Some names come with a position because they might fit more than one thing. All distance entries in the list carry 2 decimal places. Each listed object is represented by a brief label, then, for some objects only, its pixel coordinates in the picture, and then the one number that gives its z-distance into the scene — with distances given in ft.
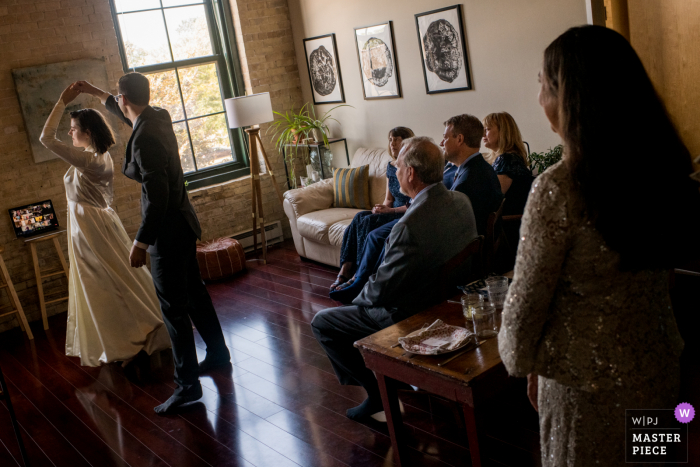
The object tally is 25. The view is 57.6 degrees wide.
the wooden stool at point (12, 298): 17.10
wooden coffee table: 6.89
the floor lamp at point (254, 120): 19.70
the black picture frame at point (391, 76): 19.24
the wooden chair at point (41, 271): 17.74
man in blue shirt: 11.76
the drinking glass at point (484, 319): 7.62
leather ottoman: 19.26
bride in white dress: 13.43
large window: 20.89
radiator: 22.53
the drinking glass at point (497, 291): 7.83
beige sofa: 18.44
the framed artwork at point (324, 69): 21.76
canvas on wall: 17.92
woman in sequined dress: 4.06
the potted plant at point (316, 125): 21.88
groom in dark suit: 11.03
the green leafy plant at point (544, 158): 14.46
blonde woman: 13.30
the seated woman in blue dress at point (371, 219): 15.55
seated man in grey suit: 8.83
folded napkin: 7.38
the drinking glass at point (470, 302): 7.81
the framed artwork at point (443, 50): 17.20
